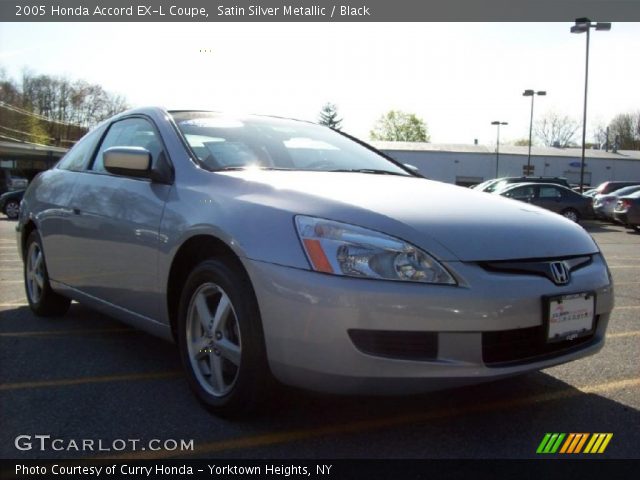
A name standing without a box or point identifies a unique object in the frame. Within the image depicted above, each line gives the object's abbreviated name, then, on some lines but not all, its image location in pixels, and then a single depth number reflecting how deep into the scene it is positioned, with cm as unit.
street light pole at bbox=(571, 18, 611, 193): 2205
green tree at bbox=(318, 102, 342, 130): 8156
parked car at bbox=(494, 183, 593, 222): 1922
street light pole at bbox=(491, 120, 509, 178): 5012
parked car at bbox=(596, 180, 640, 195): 2590
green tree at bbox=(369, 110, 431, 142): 8888
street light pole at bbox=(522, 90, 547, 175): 3738
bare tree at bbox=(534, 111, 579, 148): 8350
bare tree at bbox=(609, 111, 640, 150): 8069
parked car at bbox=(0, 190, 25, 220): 1920
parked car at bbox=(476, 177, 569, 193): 2174
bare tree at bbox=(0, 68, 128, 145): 5319
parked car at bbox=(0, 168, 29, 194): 2764
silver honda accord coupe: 227
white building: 5462
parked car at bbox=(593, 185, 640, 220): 1986
